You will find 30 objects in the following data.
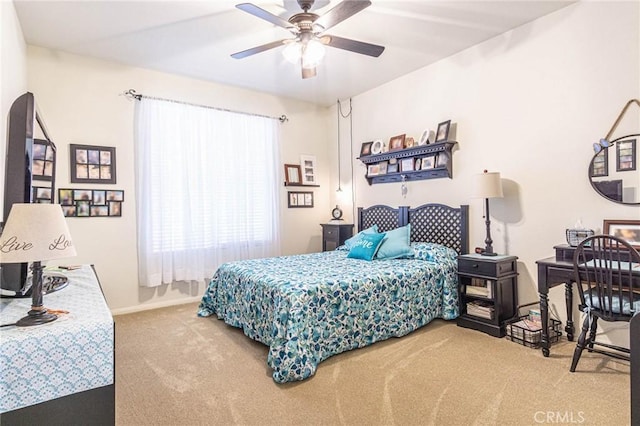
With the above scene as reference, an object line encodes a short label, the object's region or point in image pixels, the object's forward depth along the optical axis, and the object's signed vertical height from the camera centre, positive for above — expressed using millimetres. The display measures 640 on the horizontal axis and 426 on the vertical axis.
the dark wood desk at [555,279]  2633 -548
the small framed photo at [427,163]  4062 +533
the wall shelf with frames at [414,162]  3923 +565
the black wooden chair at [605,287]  2201 -533
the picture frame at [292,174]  5164 +552
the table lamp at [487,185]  3240 +205
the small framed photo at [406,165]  4296 +547
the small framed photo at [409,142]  4285 +817
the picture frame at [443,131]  3873 +857
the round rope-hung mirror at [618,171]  2643 +261
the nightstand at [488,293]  3125 -793
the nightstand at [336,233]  4919 -315
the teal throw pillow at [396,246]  3709 -387
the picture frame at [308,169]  5344 +648
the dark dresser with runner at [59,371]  1285 -590
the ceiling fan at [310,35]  2320 +1307
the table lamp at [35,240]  1329 -88
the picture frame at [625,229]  2594 -185
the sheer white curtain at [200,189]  4047 +306
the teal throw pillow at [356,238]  4196 -326
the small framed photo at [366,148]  4875 +855
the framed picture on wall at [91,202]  3658 +148
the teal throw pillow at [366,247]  3730 -395
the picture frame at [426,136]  4062 +834
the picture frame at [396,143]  4395 +841
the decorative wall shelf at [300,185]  5163 +395
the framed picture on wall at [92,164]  3691 +559
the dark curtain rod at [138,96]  3990 +1354
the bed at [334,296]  2490 -709
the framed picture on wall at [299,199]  5223 +187
